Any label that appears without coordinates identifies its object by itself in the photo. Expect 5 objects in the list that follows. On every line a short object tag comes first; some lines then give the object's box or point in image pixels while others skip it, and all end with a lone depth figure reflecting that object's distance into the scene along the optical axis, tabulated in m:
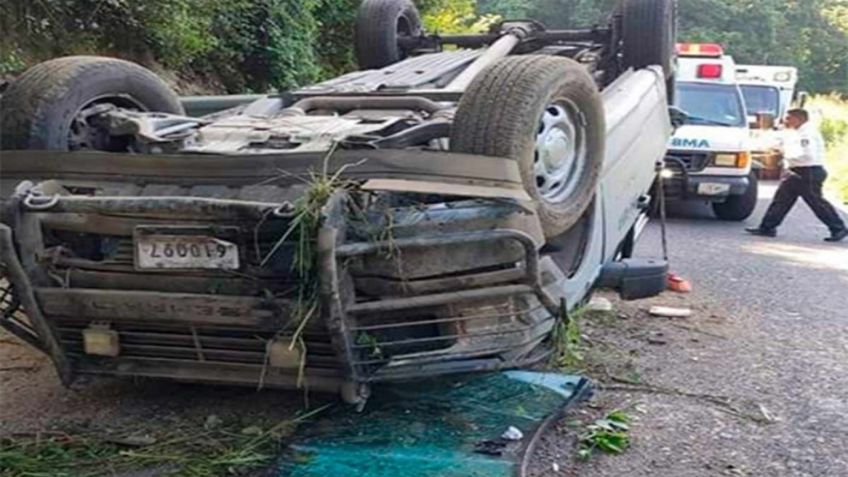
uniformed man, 10.77
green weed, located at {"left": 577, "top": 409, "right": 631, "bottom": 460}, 3.74
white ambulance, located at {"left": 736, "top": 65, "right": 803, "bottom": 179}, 15.24
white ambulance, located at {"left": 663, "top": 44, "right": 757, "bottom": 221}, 11.64
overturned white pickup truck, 3.33
